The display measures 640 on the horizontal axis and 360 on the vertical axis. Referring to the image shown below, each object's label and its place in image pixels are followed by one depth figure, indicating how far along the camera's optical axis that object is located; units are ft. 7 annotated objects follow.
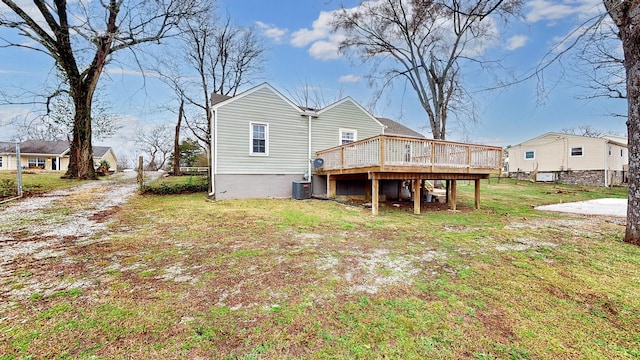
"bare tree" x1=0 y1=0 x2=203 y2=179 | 38.65
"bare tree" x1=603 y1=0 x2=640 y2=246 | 16.78
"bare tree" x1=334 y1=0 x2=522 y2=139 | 52.39
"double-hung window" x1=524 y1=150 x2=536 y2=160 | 79.36
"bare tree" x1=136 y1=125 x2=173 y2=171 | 126.82
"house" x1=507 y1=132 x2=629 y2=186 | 66.59
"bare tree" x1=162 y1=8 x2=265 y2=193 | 71.36
